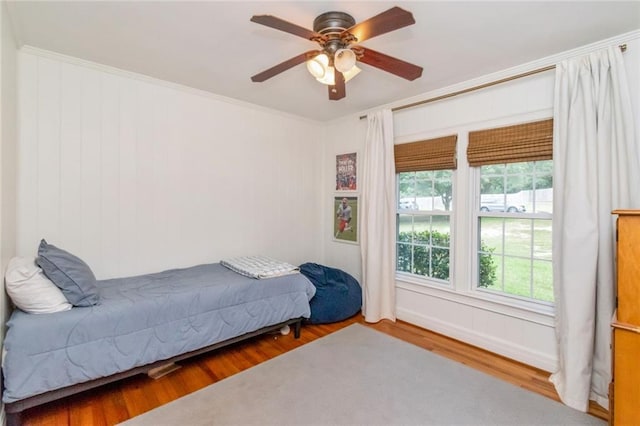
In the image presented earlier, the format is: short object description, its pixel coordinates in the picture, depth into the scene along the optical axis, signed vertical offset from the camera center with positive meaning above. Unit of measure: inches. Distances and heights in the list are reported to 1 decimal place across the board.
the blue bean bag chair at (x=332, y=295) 129.6 -37.5
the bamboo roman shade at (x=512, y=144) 95.2 +21.2
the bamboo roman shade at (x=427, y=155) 118.4 +21.8
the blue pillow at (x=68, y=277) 76.9 -17.1
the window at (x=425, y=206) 122.8 +1.0
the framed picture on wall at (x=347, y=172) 156.8 +19.0
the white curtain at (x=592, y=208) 79.6 +0.1
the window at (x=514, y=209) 98.9 -0.2
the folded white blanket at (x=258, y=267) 112.2 -22.4
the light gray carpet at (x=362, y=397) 73.9 -49.7
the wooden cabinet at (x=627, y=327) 56.6 -22.1
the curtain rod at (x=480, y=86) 93.4 +42.6
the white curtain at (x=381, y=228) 134.5 -8.5
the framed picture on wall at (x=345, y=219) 157.2 -5.5
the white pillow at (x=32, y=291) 70.3 -19.0
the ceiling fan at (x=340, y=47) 60.8 +37.0
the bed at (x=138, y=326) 67.9 -32.1
